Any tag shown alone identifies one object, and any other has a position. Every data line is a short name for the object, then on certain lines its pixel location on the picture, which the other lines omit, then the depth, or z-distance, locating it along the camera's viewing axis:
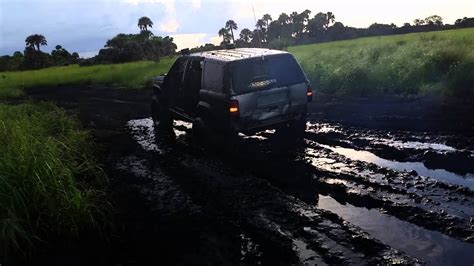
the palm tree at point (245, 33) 67.00
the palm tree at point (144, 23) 83.62
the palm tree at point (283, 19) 79.94
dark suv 7.18
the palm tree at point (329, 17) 76.61
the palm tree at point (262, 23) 76.32
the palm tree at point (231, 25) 81.25
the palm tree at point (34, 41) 75.12
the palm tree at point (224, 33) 81.93
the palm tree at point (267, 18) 79.54
